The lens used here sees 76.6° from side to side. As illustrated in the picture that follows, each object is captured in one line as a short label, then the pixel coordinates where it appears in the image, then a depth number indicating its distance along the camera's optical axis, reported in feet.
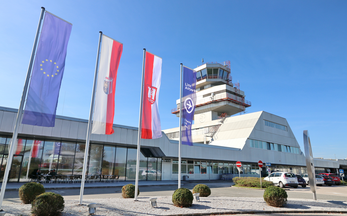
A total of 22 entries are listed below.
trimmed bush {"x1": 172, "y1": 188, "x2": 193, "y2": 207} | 34.14
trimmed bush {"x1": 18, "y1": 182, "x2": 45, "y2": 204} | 32.17
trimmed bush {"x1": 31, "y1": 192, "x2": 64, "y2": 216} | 25.57
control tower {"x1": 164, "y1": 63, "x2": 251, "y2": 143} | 165.68
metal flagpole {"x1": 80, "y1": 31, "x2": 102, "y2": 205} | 33.93
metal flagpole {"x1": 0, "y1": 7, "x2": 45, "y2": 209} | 26.33
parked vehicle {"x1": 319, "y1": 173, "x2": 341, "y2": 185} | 105.56
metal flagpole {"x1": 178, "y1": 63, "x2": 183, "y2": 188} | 42.60
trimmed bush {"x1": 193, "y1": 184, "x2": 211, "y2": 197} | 44.14
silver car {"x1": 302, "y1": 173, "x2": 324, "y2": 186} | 98.32
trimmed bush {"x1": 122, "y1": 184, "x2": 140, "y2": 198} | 41.56
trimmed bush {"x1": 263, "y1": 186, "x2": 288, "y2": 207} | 36.78
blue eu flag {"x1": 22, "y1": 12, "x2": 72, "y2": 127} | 29.50
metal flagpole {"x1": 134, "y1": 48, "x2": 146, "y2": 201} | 38.50
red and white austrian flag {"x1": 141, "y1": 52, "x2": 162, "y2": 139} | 41.06
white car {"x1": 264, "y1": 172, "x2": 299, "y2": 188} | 79.30
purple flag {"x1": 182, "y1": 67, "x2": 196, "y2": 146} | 46.32
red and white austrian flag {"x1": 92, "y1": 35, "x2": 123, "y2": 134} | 36.06
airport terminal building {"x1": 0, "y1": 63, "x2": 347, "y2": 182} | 67.77
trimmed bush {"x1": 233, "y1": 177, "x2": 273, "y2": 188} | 76.60
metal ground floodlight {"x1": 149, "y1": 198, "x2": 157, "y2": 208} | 34.01
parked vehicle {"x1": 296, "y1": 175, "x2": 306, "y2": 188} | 82.28
